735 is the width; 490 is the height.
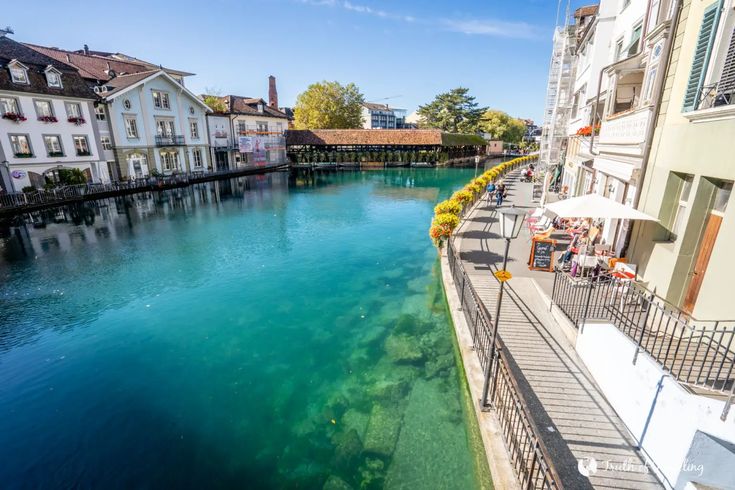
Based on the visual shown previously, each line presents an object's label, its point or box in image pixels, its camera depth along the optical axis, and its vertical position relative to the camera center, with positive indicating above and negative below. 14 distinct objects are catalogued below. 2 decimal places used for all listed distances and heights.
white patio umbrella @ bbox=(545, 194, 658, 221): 7.59 -1.40
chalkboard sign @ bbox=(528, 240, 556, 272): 10.84 -3.35
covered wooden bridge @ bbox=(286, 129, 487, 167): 58.57 +0.23
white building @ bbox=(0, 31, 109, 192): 24.94 +2.13
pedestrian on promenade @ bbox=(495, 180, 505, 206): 22.66 -2.99
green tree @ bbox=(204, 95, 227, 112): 54.16 +6.99
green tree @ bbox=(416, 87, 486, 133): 78.31 +8.15
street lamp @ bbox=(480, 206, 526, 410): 5.38 -1.28
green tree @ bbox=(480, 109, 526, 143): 87.19 +5.67
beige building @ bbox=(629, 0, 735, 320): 5.48 -0.40
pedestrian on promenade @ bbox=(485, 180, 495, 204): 23.82 -2.91
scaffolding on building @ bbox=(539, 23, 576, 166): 28.95 +5.37
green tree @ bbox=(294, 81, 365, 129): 67.56 +8.22
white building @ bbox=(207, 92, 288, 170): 47.59 +2.15
